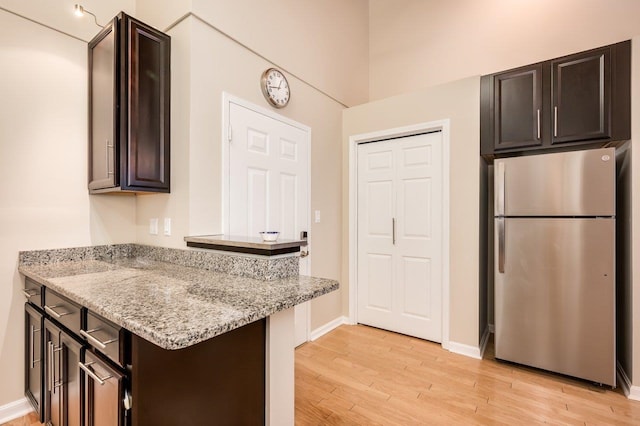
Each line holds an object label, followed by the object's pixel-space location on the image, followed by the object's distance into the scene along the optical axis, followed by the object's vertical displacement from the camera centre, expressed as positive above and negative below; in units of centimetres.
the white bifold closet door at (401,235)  292 -25
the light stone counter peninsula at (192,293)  95 -34
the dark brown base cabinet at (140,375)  101 -63
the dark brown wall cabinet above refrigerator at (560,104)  211 +82
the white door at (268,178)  225 +28
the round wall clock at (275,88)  246 +105
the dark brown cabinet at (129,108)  180 +66
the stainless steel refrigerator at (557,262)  213 -39
